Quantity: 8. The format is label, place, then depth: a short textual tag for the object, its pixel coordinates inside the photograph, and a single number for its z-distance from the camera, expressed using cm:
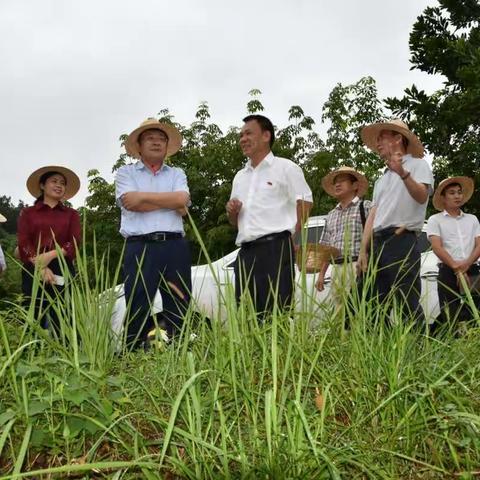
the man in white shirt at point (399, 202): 437
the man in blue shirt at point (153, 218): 458
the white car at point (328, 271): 648
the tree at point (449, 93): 1043
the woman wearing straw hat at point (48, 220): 497
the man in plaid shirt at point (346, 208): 527
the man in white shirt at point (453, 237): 591
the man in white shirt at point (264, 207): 467
